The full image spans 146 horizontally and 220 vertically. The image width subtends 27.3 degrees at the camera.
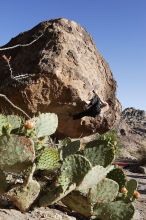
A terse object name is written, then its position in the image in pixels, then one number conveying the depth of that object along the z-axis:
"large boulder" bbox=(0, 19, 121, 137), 4.79
